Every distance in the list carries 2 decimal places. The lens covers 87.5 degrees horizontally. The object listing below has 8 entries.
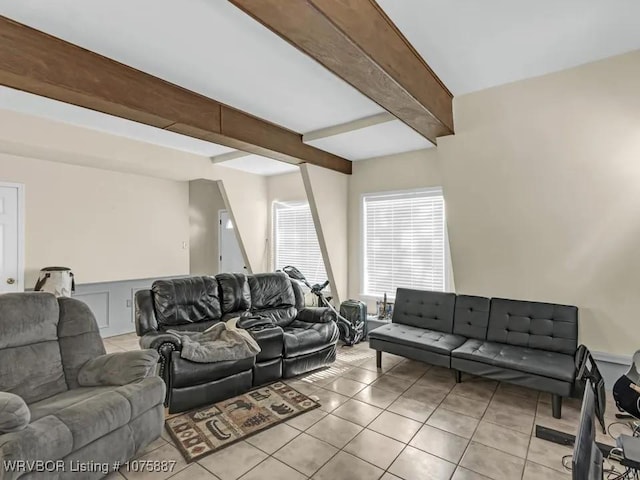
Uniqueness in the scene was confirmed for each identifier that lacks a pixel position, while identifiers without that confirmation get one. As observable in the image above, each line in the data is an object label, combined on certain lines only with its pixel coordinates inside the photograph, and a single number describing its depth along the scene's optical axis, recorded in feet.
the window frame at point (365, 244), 14.85
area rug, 8.12
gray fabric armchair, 5.75
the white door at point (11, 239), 13.53
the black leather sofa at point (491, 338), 9.61
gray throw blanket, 9.73
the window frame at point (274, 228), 21.09
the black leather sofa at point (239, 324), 9.56
